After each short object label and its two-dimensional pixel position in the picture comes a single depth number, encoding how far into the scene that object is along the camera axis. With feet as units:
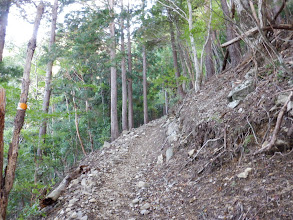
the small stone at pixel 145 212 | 13.77
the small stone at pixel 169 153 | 20.53
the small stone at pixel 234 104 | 16.36
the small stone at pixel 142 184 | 17.66
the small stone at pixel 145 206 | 14.34
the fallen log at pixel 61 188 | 17.94
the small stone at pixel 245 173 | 11.21
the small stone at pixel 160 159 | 21.07
